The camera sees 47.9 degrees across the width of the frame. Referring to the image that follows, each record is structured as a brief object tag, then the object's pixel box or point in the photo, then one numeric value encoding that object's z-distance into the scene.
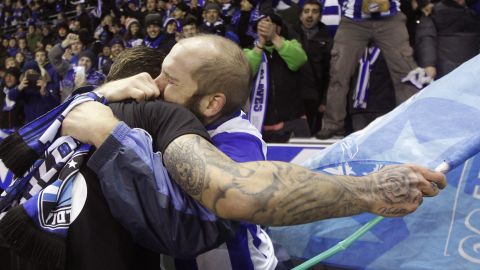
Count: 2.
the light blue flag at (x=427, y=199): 1.42
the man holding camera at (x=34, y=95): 7.77
